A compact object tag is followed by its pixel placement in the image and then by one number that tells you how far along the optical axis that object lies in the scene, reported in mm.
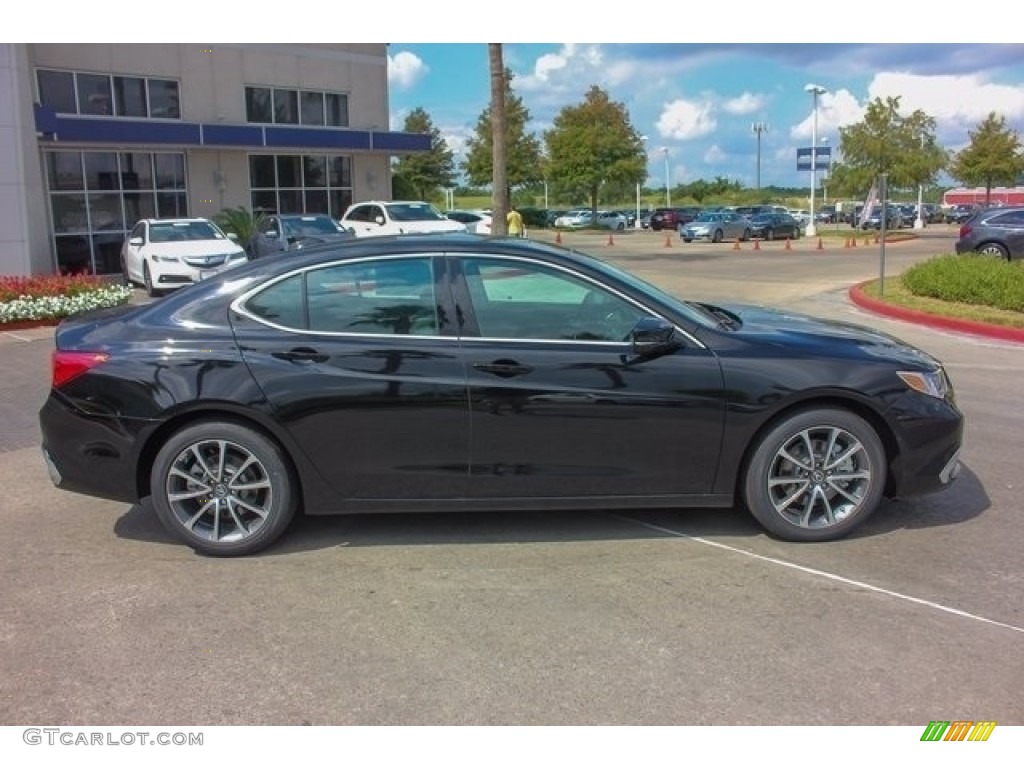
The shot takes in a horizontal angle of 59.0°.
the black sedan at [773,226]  41938
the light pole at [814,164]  38562
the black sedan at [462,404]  4410
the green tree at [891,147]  42000
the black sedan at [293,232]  20641
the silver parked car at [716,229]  40938
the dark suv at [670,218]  54844
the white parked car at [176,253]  17578
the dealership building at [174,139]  20719
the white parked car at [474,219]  36444
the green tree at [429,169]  60312
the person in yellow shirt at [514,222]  23750
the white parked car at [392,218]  23750
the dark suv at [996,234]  19047
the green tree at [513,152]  56406
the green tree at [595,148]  54125
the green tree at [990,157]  49062
